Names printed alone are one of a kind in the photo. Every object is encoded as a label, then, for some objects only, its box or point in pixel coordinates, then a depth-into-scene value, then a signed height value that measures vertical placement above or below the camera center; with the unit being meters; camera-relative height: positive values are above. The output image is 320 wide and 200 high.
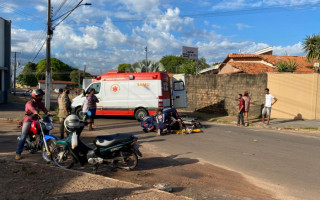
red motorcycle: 6.10 -1.07
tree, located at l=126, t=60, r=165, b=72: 29.58 +2.94
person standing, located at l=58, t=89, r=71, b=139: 9.08 -0.50
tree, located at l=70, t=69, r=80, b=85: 92.38 +5.38
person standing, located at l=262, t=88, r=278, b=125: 13.47 -0.36
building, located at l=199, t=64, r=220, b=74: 31.22 +2.80
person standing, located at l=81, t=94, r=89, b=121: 11.08 -0.59
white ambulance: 14.12 -0.02
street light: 15.72 +2.31
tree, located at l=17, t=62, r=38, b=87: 89.31 +4.67
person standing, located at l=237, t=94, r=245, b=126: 13.52 -0.68
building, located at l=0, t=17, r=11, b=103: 23.74 +2.98
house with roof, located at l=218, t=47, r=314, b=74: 24.45 +3.24
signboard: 29.67 +4.52
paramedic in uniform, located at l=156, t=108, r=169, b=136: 10.45 -1.07
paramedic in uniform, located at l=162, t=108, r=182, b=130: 10.59 -0.78
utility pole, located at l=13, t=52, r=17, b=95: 59.62 +6.08
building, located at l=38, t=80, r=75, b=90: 88.73 +2.66
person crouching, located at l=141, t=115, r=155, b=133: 10.79 -1.19
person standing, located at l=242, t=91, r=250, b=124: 13.90 -0.34
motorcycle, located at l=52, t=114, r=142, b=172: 5.62 -1.20
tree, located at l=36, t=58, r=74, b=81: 93.19 +7.55
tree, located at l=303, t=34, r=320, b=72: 25.23 +4.59
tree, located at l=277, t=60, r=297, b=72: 21.20 +2.21
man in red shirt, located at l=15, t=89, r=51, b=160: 6.33 -0.51
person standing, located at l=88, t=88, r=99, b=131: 11.15 -0.43
